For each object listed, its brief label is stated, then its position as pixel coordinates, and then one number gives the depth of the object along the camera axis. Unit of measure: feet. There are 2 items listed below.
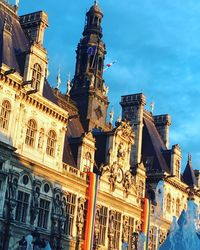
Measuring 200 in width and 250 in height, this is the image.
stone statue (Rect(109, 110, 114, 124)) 249.34
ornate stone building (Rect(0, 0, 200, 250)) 162.71
